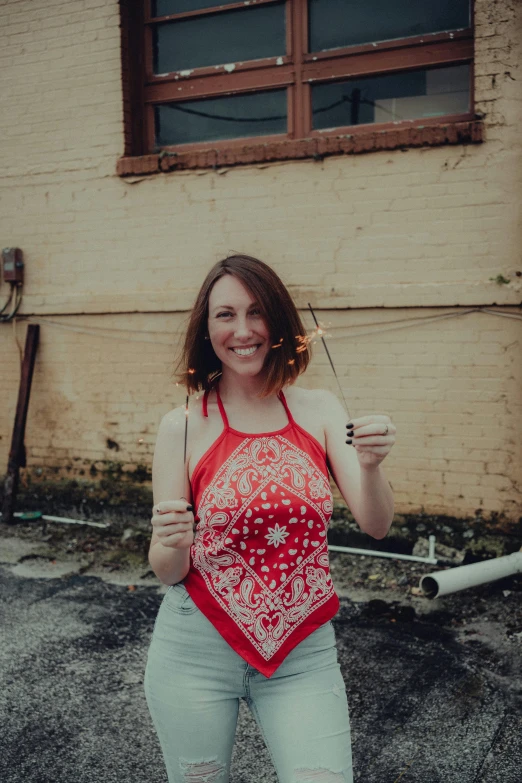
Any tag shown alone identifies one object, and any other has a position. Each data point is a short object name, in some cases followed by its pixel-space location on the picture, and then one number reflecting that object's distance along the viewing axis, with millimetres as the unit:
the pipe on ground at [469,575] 4297
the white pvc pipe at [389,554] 5297
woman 1877
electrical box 6578
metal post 6578
